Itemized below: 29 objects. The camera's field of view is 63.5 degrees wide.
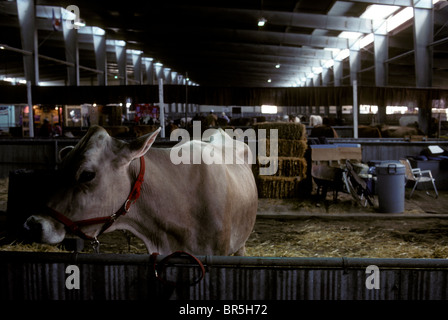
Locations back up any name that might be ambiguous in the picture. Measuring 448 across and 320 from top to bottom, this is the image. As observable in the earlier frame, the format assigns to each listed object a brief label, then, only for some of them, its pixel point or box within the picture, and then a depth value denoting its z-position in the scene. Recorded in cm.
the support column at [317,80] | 4453
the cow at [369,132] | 1797
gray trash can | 841
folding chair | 979
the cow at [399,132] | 1863
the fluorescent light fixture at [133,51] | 3962
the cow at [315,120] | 2353
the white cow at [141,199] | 214
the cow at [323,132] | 1647
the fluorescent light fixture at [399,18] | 2086
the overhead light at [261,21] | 1871
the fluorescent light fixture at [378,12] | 2188
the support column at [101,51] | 3127
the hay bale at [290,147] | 1076
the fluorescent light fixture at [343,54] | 3312
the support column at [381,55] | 2484
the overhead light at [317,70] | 4269
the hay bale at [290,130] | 1084
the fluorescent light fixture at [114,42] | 3516
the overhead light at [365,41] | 2771
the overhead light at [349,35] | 2797
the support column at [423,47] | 1941
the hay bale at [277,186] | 1055
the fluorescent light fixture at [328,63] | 3739
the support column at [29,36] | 2172
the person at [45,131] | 1770
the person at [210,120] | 1456
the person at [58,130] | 1969
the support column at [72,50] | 2688
